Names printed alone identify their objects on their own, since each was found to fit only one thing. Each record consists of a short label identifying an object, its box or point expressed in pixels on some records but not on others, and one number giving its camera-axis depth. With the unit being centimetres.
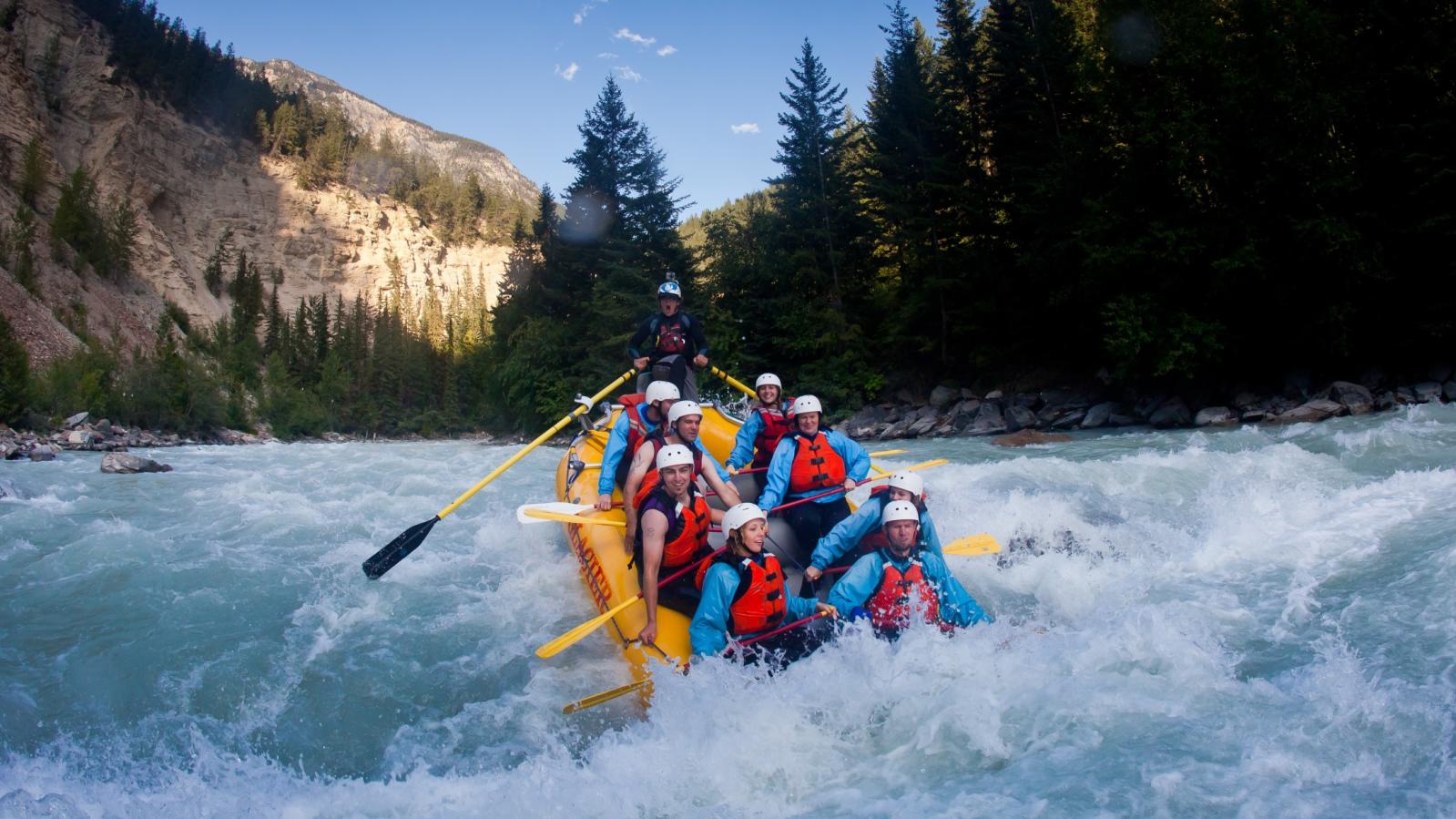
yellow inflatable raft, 375
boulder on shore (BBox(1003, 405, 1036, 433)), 1510
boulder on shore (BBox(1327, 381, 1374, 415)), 1089
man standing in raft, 672
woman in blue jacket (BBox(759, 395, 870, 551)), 486
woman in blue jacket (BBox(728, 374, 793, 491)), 559
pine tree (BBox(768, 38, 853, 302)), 2127
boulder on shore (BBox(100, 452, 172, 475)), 1144
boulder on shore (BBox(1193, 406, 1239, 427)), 1241
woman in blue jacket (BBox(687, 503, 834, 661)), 359
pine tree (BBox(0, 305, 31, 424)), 1738
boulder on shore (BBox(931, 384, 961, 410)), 1775
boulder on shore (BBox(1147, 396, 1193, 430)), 1314
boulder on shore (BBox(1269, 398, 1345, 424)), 1104
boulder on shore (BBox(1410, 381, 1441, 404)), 1065
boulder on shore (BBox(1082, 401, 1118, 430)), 1420
